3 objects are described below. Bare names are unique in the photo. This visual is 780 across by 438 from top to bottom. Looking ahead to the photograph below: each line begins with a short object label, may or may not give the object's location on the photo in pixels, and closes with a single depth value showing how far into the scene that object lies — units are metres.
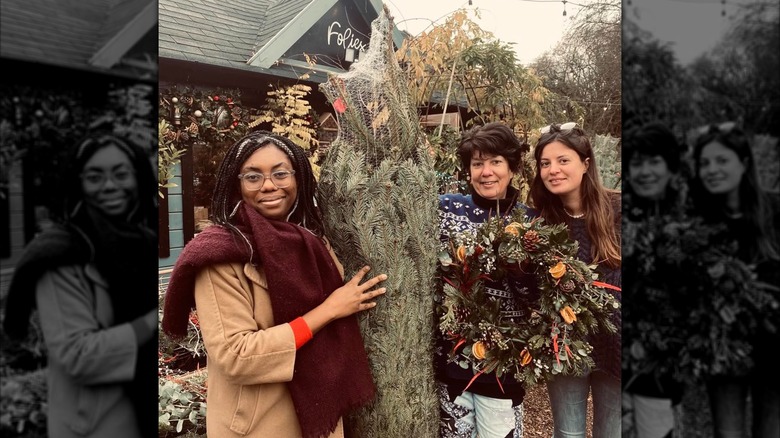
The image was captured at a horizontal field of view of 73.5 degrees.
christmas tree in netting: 1.92
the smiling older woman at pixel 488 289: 2.07
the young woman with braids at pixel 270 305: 1.68
